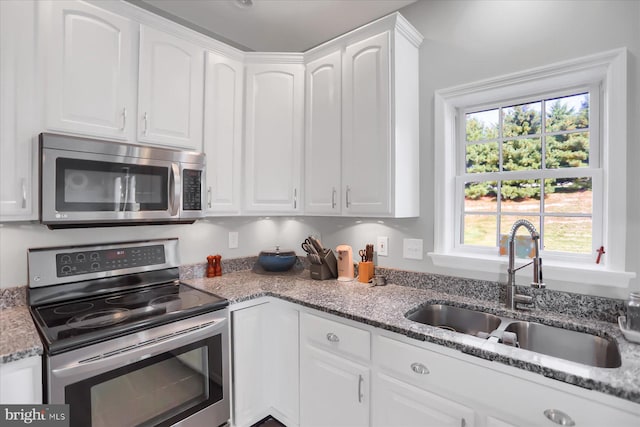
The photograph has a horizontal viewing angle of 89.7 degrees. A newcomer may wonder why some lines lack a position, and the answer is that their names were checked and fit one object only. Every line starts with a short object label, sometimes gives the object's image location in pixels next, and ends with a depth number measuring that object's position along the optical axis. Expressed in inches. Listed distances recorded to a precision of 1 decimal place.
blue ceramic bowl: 95.1
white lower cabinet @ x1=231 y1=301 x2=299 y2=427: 71.6
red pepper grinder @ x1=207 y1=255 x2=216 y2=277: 90.4
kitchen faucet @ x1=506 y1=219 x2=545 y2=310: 58.8
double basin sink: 52.4
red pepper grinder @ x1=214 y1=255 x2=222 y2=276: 91.4
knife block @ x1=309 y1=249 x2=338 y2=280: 88.1
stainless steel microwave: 57.0
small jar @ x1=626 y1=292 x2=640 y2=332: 48.5
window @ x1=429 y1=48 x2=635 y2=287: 57.1
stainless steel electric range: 48.9
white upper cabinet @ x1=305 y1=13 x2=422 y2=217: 72.9
